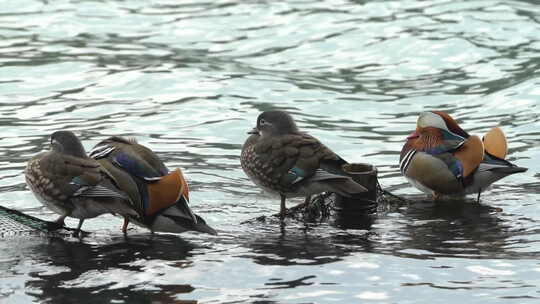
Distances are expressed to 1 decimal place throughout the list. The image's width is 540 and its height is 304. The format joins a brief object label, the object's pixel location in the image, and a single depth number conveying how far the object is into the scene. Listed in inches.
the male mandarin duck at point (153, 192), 655.1
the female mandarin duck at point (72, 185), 645.3
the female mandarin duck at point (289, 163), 714.8
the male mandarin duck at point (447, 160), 778.8
